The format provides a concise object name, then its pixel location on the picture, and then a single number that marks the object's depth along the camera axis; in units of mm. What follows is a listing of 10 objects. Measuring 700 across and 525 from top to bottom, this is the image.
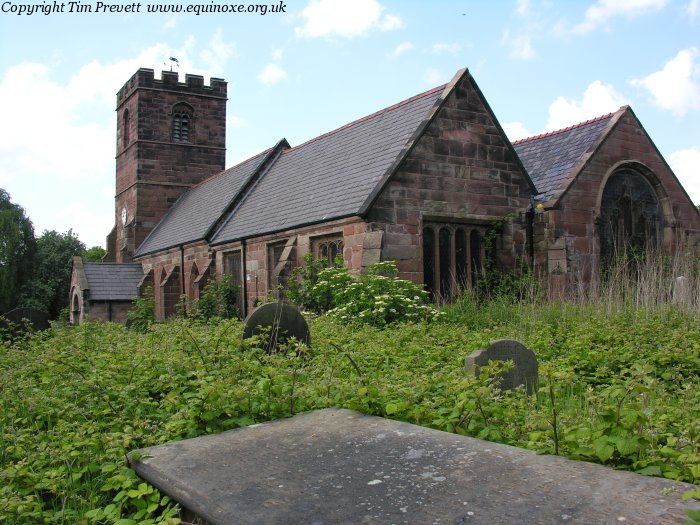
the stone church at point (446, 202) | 15195
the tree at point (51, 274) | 45625
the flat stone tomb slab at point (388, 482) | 3117
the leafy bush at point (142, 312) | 22297
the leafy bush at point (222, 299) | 20812
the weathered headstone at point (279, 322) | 8601
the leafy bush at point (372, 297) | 13039
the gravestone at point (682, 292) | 11343
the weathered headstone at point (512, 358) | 6914
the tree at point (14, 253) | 42344
